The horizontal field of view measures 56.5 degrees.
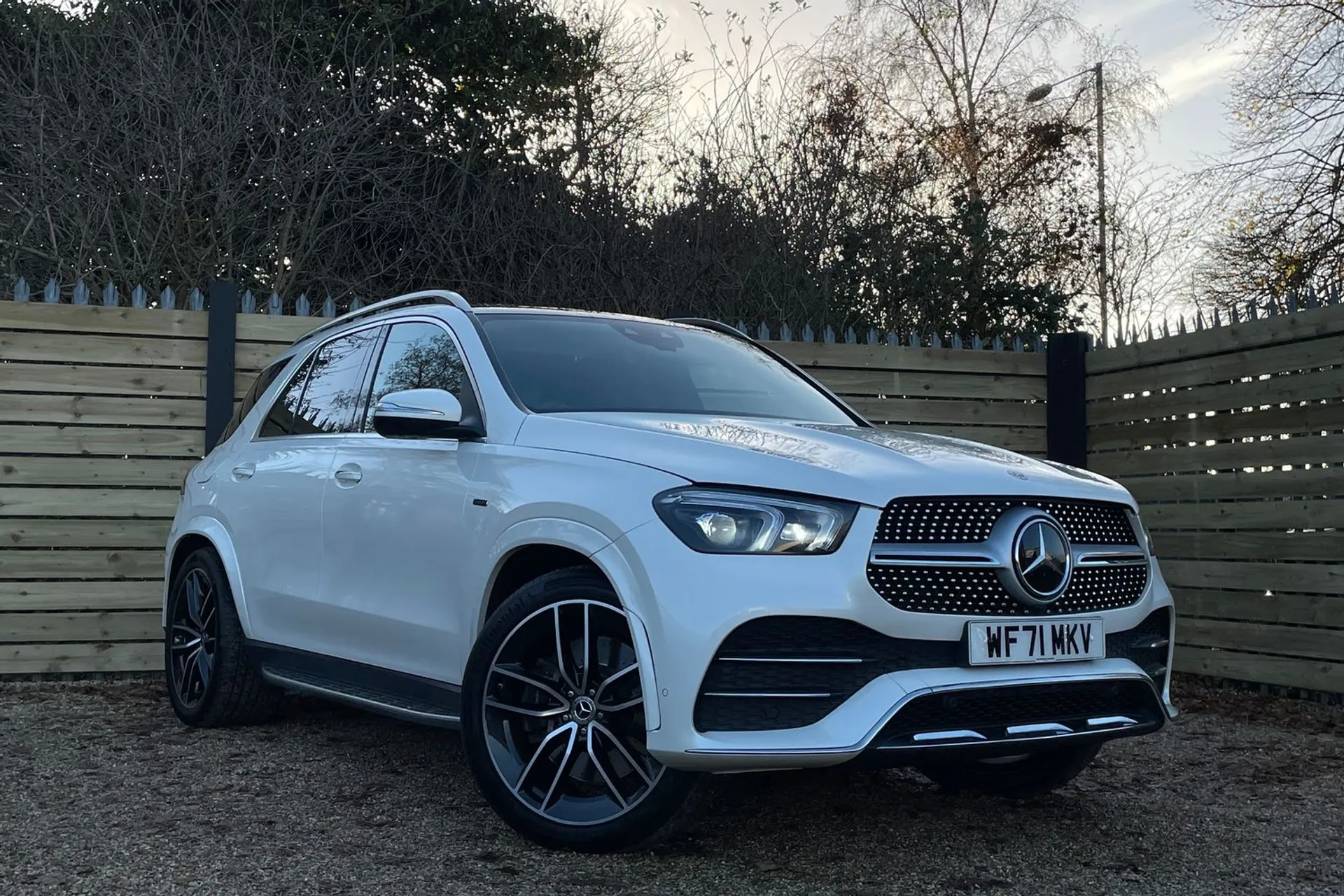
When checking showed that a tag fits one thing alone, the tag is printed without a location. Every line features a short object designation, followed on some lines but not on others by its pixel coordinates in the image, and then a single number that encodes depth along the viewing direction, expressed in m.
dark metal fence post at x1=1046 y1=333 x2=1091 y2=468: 8.16
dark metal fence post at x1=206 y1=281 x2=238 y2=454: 7.20
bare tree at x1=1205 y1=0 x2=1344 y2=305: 15.22
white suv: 3.25
